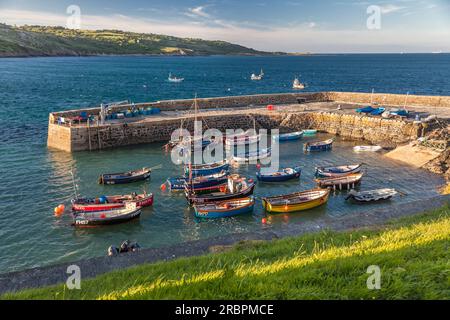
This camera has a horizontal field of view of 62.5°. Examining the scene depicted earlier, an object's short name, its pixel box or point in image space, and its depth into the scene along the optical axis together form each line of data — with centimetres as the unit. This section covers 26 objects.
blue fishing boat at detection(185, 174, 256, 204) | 2364
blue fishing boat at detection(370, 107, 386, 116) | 4356
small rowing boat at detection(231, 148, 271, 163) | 3269
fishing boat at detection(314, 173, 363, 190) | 2667
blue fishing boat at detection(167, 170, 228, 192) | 2603
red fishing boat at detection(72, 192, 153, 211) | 2170
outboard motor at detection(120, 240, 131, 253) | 1639
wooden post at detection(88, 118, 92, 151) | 3559
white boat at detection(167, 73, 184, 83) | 10079
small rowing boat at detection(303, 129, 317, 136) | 4272
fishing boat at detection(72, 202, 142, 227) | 2036
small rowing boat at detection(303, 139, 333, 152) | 3659
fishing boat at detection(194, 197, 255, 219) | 2197
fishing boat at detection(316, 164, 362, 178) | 2828
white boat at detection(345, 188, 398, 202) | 2442
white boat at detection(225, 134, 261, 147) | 3769
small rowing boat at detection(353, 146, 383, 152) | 3641
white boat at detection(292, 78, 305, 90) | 8910
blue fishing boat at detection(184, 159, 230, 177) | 2916
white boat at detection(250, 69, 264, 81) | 11602
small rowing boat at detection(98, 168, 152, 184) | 2700
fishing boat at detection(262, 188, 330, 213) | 2281
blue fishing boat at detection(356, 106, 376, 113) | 4400
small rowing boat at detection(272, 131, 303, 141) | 4035
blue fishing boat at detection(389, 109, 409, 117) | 4178
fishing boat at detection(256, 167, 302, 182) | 2802
